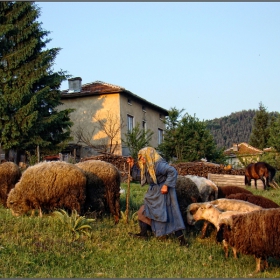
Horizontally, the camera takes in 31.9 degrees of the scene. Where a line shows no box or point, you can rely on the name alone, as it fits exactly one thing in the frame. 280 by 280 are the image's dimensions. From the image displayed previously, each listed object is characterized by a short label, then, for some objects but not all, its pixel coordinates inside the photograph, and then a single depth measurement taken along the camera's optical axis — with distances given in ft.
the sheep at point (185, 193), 38.25
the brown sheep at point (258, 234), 28.45
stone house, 113.60
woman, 32.48
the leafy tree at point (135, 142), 99.25
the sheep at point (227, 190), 45.19
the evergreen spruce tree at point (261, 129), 173.68
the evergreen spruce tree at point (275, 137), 106.42
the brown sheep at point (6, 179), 44.01
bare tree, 112.27
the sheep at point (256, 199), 40.27
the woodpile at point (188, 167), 80.38
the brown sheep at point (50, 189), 36.60
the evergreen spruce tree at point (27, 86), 84.23
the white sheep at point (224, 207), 35.04
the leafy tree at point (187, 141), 108.78
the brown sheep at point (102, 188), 39.32
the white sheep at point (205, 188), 41.01
